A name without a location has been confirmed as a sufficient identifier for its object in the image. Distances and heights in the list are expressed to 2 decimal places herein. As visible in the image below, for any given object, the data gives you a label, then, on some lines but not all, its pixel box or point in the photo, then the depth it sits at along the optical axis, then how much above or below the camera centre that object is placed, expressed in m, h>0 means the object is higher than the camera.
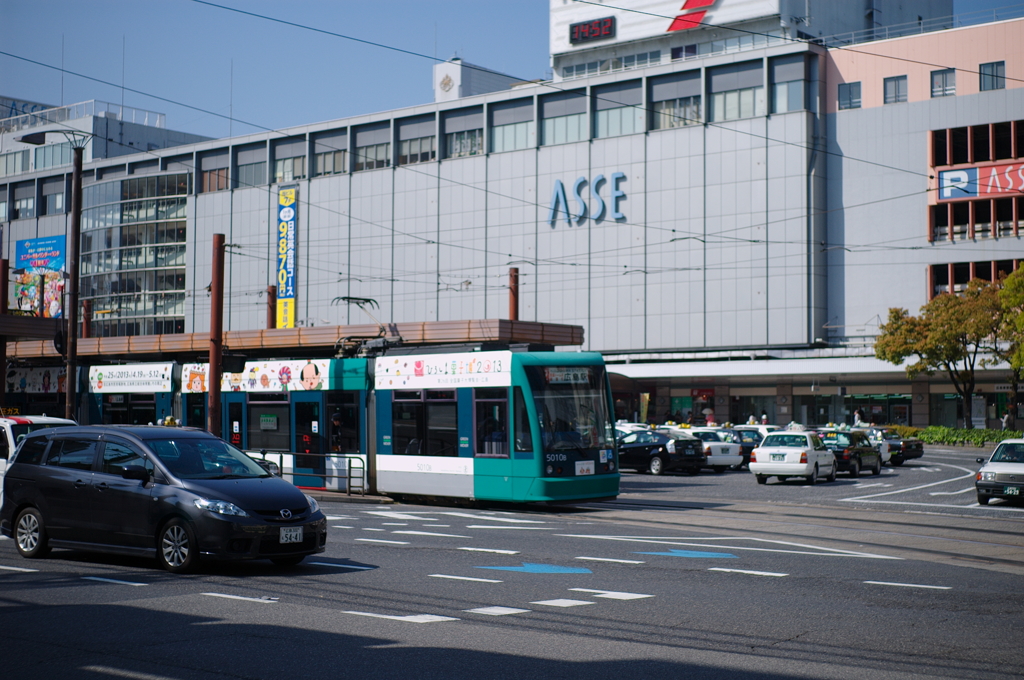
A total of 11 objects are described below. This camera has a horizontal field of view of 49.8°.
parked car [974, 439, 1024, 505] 23.08 -1.55
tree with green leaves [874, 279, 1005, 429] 52.00 +3.39
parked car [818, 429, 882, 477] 33.28 -1.48
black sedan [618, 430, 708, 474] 35.47 -1.64
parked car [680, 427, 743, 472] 37.53 -1.74
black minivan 11.48 -1.09
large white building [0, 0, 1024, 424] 63.81 +13.35
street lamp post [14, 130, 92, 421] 29.19 +2.56
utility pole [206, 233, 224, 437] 27.20 +0.51
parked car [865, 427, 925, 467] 38.75 -1.50
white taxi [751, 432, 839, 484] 30.08 -1.53
